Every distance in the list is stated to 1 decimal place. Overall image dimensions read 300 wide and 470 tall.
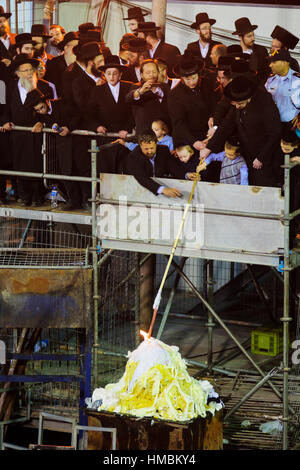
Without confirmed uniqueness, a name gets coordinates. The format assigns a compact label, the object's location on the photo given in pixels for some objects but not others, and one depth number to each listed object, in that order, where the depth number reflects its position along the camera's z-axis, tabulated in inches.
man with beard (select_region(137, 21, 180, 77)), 574.9
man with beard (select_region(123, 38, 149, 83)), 550.7
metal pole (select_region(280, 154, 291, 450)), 436.8
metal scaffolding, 446.0
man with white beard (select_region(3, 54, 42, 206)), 536.7
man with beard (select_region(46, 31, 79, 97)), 575.5
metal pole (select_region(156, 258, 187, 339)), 505.2
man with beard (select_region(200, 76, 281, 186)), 465.4
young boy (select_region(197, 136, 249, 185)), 473.7
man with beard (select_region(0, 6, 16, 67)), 611.5
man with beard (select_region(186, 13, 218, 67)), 581.3
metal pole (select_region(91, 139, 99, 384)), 475.5
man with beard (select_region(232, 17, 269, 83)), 541.3
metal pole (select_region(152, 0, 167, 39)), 586.2
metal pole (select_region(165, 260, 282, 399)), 475.1
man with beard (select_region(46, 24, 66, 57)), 637.9
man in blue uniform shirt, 485.1
